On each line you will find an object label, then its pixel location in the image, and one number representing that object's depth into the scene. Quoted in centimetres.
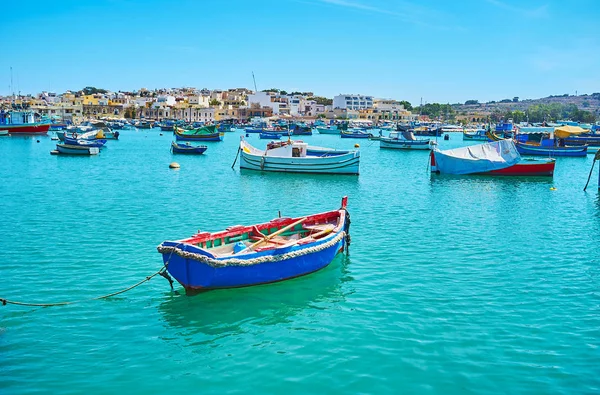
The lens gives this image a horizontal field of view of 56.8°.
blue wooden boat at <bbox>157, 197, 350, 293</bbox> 1350
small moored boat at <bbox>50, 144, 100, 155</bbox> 5788
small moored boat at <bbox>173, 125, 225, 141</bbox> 8038
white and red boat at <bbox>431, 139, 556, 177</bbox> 4412
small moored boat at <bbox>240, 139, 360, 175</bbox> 4269
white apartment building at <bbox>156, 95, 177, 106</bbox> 18550
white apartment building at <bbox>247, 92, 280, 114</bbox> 18700
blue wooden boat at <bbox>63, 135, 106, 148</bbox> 6219
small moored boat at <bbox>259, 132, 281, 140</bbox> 10431
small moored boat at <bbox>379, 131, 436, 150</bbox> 7606
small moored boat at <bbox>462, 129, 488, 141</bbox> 10906
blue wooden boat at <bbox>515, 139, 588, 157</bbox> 6469
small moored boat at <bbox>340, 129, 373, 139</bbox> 11088
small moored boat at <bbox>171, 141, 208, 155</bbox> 6173
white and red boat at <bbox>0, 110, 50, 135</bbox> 9556
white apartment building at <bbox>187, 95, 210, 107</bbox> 18358
